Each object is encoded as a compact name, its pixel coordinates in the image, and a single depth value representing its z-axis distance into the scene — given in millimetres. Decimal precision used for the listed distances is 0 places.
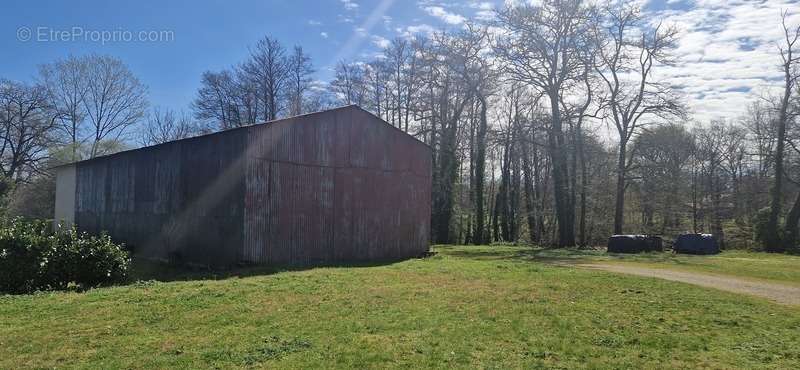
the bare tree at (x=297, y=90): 44500
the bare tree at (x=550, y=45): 31438
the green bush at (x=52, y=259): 11906
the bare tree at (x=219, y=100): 45344
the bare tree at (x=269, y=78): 44125
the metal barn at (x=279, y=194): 17828
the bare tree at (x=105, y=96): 45719
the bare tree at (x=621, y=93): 32344
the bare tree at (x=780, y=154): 31438
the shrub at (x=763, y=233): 31391
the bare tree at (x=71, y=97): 44406
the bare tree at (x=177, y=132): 52750
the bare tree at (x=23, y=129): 41781
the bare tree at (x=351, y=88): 43969
